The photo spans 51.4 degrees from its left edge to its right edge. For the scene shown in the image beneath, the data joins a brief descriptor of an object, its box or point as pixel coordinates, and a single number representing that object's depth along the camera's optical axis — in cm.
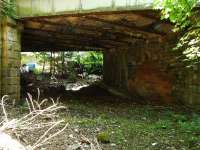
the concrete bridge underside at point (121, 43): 512
